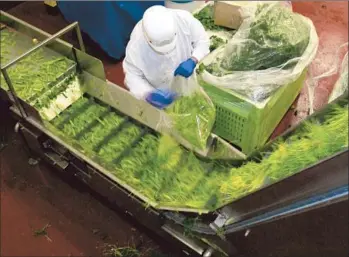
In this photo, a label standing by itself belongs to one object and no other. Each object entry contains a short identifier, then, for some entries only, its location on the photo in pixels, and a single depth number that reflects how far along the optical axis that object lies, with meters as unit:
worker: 2.08
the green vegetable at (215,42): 2.67
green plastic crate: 2.23
